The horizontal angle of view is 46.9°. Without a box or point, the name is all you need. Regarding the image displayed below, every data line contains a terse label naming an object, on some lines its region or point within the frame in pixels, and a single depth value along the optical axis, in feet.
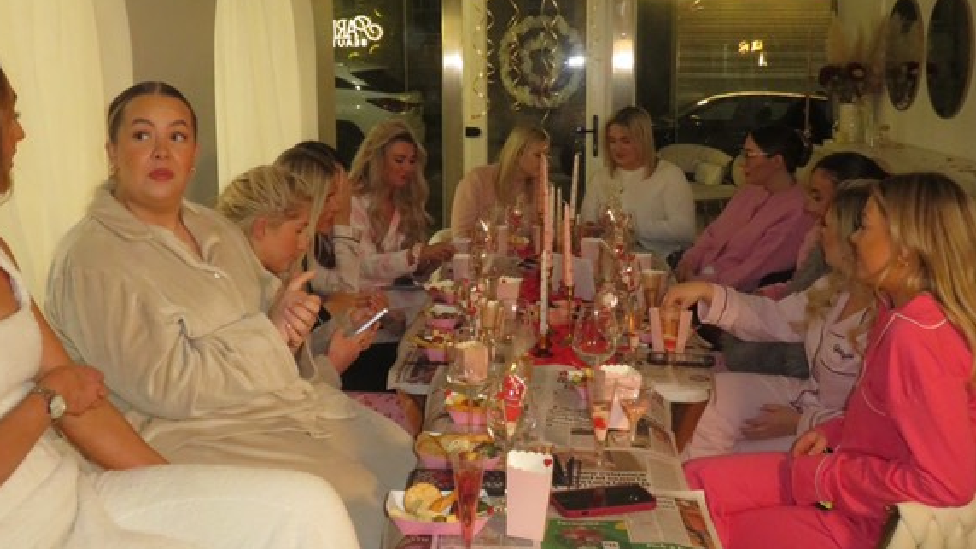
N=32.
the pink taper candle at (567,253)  10.01
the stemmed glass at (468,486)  5.78
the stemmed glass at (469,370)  8.34
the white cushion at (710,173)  28.04
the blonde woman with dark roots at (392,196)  15.94
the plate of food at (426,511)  5.90
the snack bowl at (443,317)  10.91
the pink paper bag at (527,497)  5.78
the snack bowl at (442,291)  12.10
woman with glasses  16.03
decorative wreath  27.27
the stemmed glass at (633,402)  7.42
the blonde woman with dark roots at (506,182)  18.61
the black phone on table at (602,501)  6.20
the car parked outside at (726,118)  29.22
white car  27.48
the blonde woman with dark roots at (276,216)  11.18
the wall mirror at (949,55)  18.43
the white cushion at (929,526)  7.07
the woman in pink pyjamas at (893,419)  7.04
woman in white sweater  18.62
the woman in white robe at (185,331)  8.27
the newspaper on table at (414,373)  9.34
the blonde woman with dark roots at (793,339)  9.80
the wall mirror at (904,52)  21.33
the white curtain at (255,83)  17.83
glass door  27.07
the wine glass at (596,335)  8.92
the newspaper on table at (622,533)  5.85
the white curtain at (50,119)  11.05
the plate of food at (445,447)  6.81
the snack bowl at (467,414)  7.68
